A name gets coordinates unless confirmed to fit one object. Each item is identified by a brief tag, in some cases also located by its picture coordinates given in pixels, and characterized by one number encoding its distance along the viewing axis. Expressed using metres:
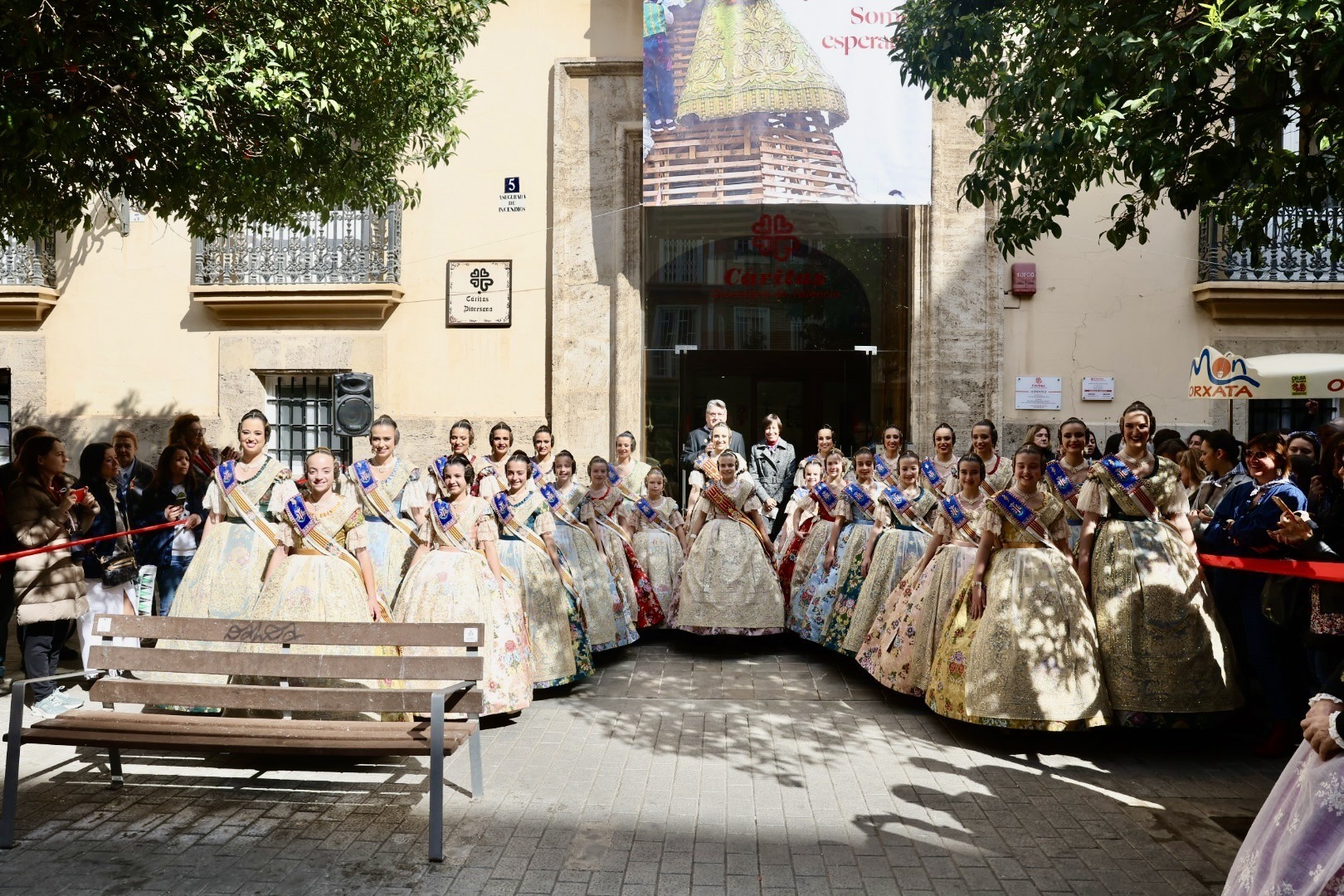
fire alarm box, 14.26
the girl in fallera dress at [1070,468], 6.95
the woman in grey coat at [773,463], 11.79
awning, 9.95
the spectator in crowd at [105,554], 8.01
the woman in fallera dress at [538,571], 7.54
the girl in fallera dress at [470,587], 6.74
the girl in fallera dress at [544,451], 9.75
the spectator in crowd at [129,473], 8.86
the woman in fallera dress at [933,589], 7.32
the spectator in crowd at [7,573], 7.20
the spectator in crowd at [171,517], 8.63
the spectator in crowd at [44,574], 7.04
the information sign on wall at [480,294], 14.76
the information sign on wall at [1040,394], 14.28
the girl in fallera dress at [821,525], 9.78
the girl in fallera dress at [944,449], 8.93
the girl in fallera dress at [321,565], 6.39
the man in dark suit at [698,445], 12.23
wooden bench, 4.91
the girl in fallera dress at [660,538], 10.27
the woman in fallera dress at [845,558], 9.12
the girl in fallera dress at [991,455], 8.17
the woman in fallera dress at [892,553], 8.50
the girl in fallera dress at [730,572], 9.41
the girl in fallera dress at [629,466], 10.72
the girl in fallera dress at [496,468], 7.31
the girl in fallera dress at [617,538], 9.86
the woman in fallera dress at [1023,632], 6.20
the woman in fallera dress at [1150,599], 6.28
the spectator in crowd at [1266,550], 6.32
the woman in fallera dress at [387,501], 7.58
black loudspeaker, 11.45
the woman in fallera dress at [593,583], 8.95
